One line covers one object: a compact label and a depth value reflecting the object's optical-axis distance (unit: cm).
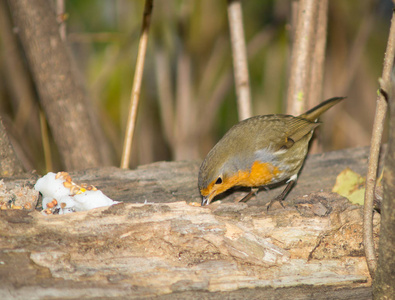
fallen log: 388
